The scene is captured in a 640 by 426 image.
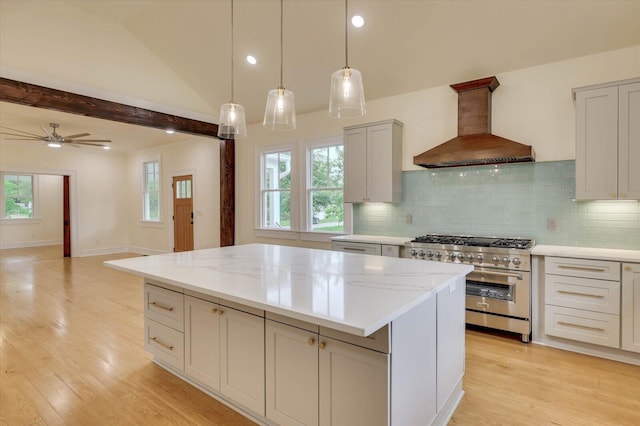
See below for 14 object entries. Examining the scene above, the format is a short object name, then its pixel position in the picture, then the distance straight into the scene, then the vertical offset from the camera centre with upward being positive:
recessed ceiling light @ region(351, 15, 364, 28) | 3.59 +2.03
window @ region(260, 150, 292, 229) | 5.77 +0.34
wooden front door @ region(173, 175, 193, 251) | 7.70 -0.10
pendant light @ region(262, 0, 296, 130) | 2.30 +0.69
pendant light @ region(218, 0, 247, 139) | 2.65 +0.70
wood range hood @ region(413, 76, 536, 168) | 3.48 +0.77
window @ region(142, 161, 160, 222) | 8.78 +0.46
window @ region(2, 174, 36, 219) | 9.96 +0.38
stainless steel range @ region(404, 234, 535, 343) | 3.21 -0.68
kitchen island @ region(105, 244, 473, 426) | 1.42 -0.67
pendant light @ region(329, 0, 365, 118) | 2.02 +0.72
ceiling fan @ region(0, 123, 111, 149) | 6.27 +1.32
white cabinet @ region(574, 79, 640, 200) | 2.86 +0.60
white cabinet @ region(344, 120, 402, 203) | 4.22 +0.61
